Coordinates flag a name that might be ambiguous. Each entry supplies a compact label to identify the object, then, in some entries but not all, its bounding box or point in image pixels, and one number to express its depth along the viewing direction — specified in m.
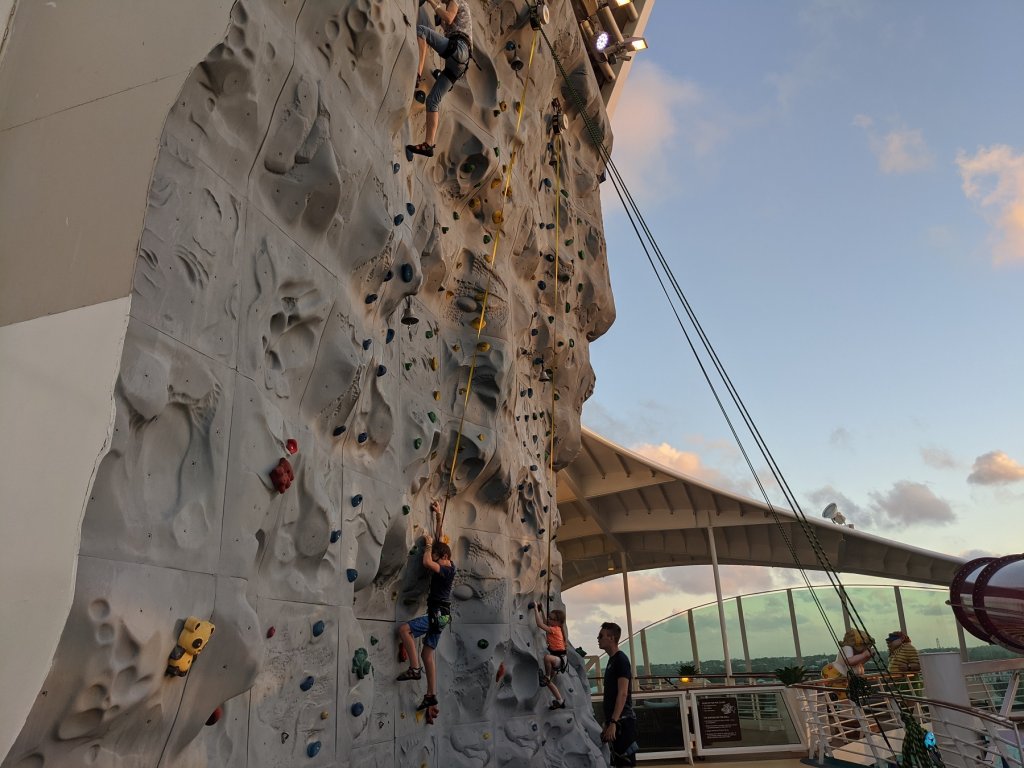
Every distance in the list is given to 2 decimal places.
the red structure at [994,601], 6.29
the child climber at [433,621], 5.04
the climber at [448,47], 4.81
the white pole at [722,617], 15.65
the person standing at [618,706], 4.10
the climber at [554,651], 6.91
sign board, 9.51
